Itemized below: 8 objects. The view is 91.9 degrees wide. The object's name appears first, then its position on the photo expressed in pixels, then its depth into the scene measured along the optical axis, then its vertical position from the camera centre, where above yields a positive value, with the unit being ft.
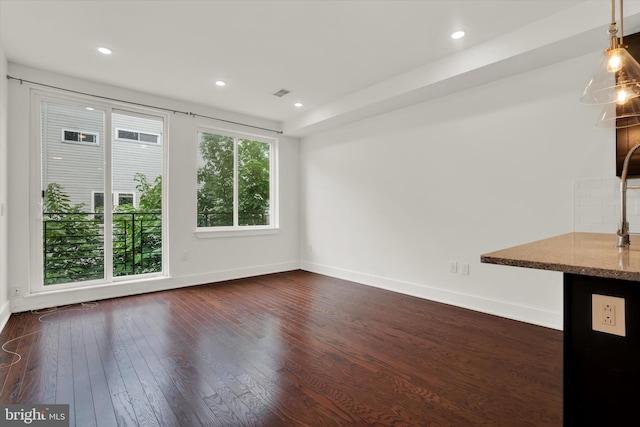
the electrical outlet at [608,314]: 3.36 -1.11
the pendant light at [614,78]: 4.80 +2.18
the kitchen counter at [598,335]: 3.28 -1.36
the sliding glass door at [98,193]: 12.05 +0.79
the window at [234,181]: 16.12 +1.75
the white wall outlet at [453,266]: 12.02 -2.10
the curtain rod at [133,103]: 11.27 +4.81
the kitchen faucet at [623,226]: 4.73 -0.20
